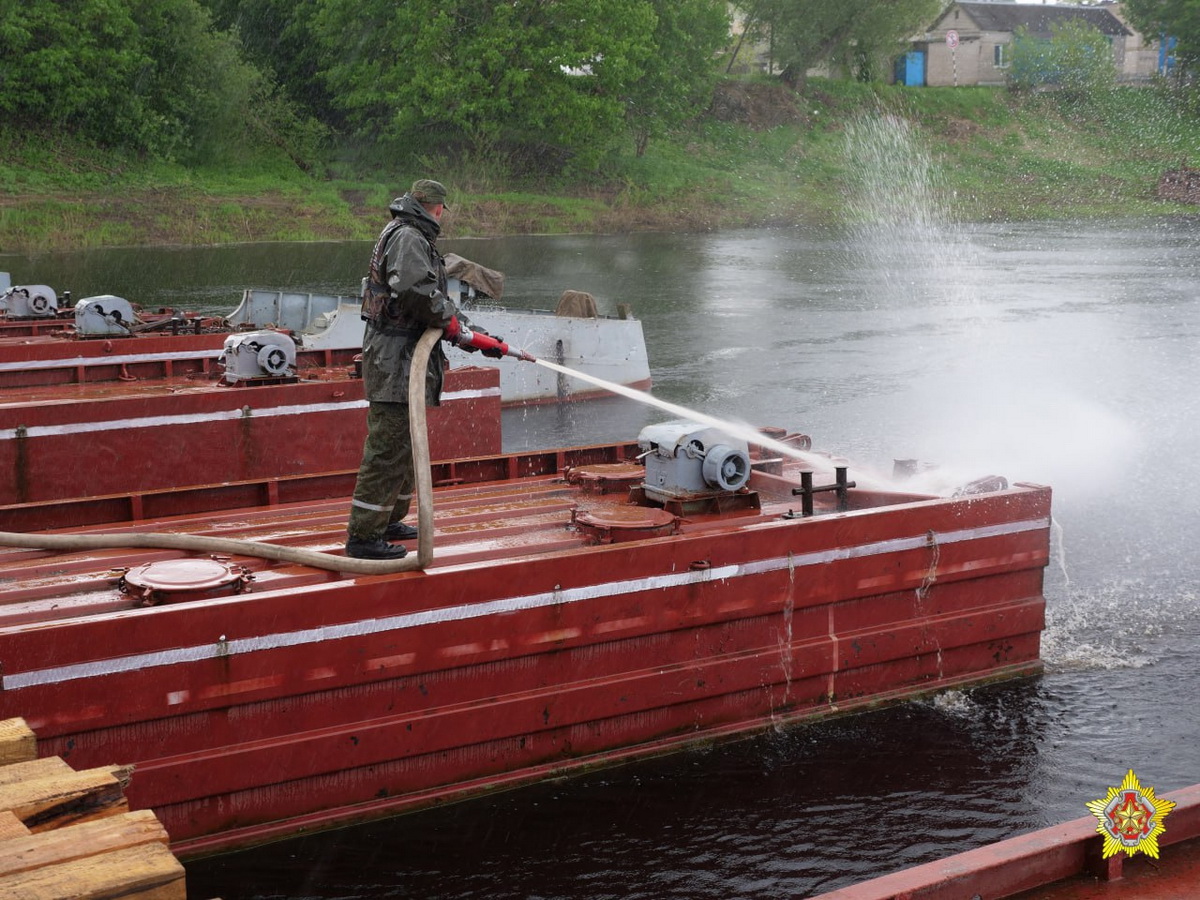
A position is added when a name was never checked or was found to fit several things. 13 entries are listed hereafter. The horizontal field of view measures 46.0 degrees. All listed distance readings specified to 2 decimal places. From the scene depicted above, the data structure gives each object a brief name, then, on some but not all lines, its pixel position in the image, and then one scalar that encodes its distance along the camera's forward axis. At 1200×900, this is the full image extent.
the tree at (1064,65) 72.12
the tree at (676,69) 57.62
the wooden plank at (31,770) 5.21
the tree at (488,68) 51.94
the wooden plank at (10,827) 4.61
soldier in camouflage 7.34
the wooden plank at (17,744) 5.55
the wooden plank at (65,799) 4.86
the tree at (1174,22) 71.00
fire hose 7.29
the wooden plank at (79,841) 4.40
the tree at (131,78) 46.88
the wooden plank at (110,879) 4.20
